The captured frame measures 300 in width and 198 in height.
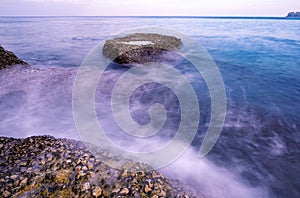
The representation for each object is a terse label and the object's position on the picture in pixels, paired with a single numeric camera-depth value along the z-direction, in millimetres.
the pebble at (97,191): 3320
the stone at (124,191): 3380
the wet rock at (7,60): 11795
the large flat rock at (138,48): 14844
